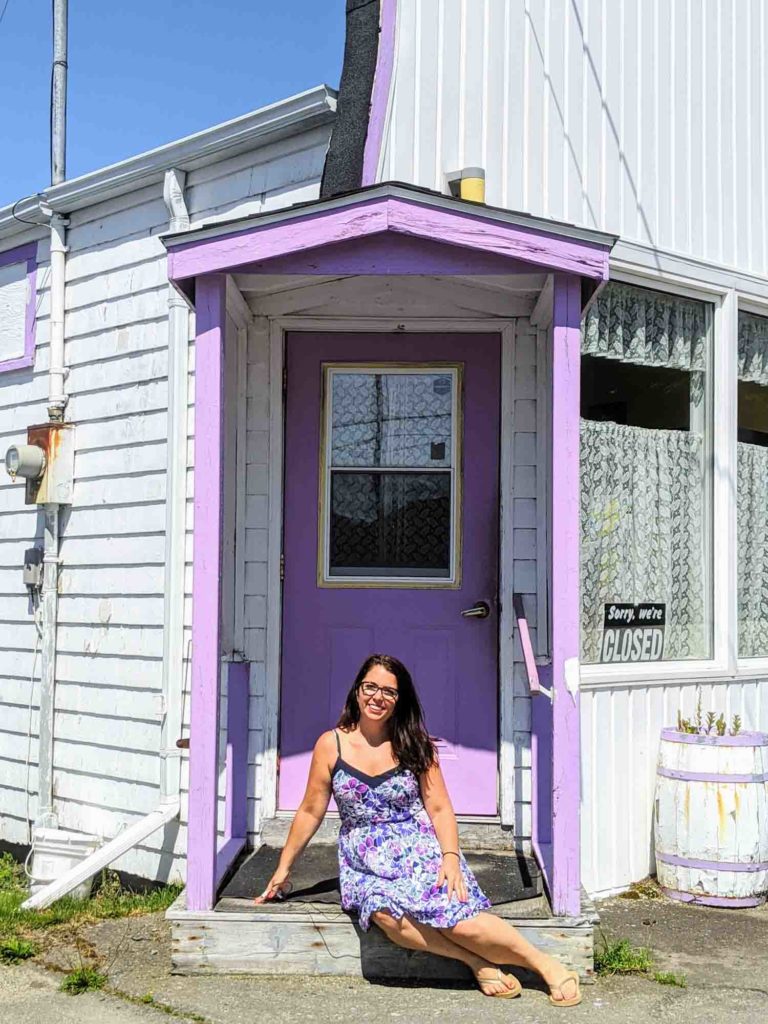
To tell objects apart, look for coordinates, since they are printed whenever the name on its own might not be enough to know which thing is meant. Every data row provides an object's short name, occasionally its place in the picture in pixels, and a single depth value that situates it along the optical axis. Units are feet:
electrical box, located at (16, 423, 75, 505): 21.54
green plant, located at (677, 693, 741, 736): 18.11
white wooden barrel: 16.88
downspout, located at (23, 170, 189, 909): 19.31
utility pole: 29.60
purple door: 17.48
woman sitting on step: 13.05
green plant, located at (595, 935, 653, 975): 14.05
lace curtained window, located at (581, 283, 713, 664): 18.40
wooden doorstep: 13.60
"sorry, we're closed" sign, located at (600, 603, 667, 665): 18.47
